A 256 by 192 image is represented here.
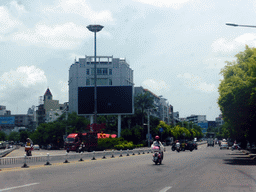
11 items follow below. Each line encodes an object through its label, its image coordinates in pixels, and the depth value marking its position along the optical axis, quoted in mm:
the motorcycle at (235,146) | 60250
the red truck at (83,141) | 49406
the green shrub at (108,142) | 54938
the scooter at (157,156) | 21062
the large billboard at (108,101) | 61125
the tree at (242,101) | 23172
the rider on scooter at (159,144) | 21150
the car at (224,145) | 68306
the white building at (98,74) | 102688
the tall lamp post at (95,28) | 51584
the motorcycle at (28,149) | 25788
